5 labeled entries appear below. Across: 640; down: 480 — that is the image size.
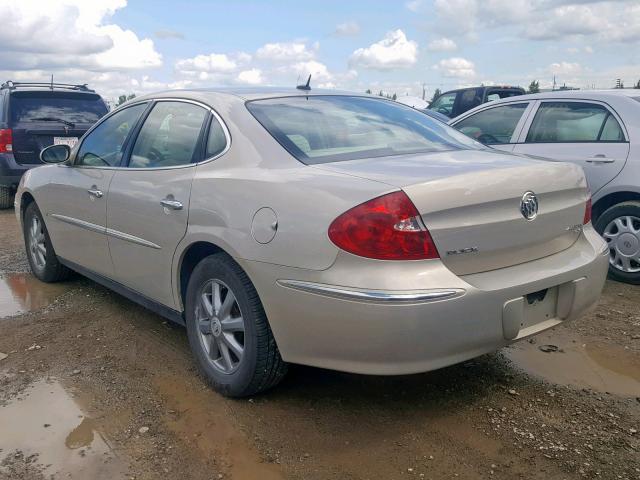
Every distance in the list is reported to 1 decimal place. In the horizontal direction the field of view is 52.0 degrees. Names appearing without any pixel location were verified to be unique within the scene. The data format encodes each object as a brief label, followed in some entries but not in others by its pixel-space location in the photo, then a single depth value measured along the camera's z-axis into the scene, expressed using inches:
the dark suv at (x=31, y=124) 358.6
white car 209.6
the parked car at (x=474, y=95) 543.2
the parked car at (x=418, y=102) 659.2
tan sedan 105.2
